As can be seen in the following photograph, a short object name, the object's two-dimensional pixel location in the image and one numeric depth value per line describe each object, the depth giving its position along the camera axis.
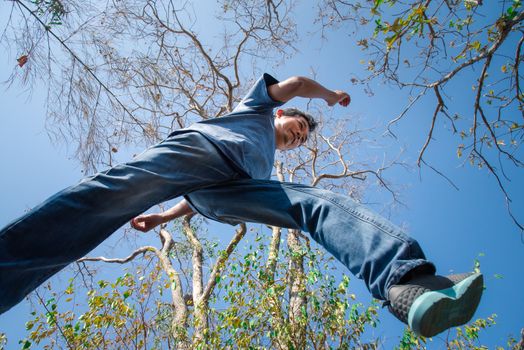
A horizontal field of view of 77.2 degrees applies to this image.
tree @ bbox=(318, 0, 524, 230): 2.14
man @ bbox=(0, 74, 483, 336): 0.92
